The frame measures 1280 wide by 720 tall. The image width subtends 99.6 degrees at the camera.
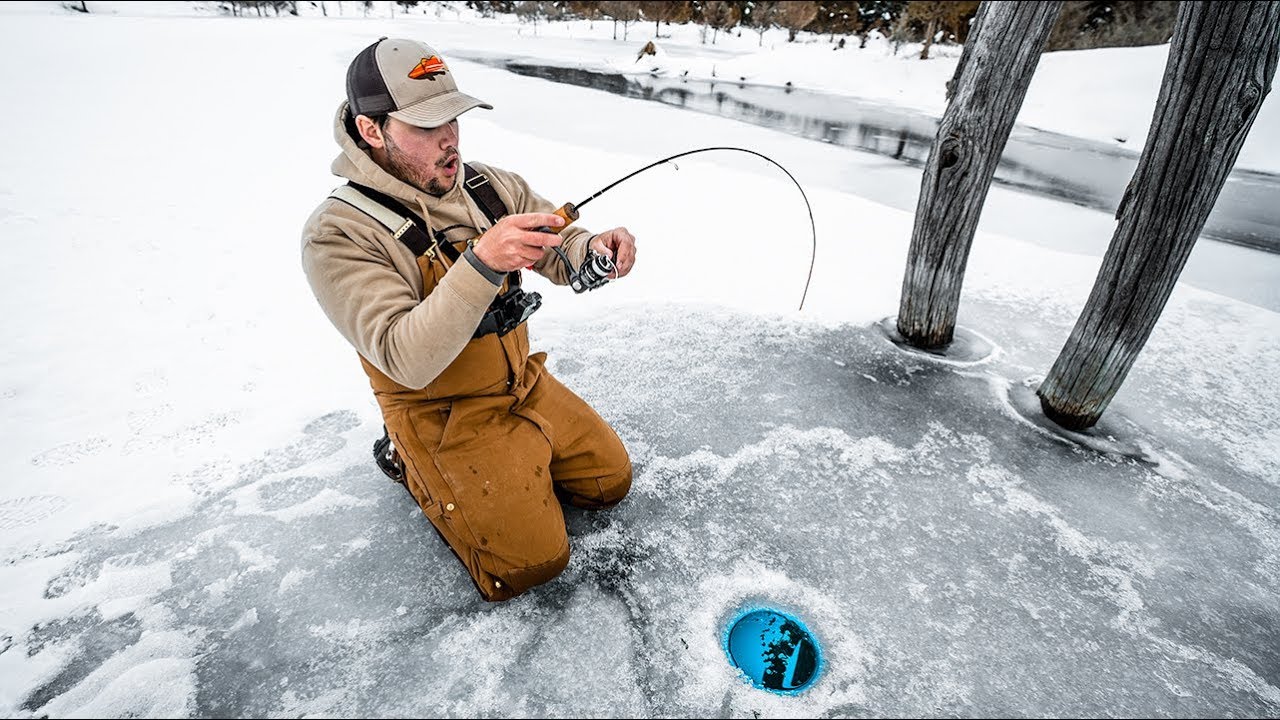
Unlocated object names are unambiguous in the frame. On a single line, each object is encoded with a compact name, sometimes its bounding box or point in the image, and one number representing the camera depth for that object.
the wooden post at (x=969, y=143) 2.83
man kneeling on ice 1.75
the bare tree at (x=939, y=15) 28.05
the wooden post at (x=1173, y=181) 2.26
